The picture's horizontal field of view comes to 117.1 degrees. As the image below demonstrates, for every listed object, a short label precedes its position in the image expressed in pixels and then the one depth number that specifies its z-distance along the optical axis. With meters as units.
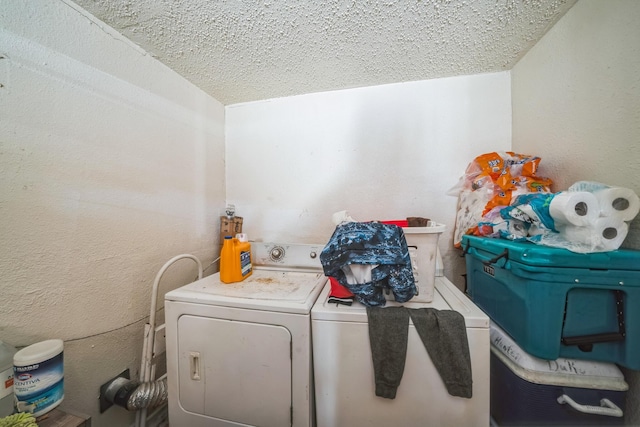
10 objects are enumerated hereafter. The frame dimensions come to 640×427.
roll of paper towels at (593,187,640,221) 0.68
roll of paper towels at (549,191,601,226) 0.69
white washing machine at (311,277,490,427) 0.75
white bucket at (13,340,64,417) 0.66
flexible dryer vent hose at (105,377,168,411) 0.98
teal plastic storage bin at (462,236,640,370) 0.69
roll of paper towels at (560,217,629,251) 0.68
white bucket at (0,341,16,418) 0.65
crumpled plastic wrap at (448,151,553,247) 1.05
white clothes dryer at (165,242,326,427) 0.83
